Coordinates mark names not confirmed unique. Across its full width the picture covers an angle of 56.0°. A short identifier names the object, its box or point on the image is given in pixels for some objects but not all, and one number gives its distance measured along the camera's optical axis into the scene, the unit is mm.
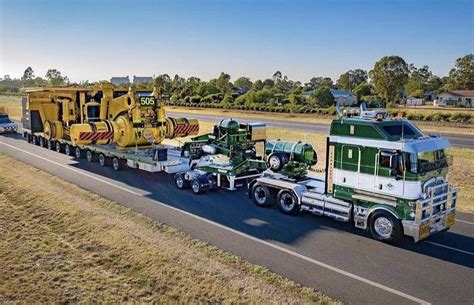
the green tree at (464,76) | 99250
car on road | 33372
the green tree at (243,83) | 127494
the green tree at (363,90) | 75812
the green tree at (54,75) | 107788
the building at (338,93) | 77050
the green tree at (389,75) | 59559
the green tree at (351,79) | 105625
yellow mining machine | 19484
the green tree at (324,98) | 62994
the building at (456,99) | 81312
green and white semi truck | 10242
